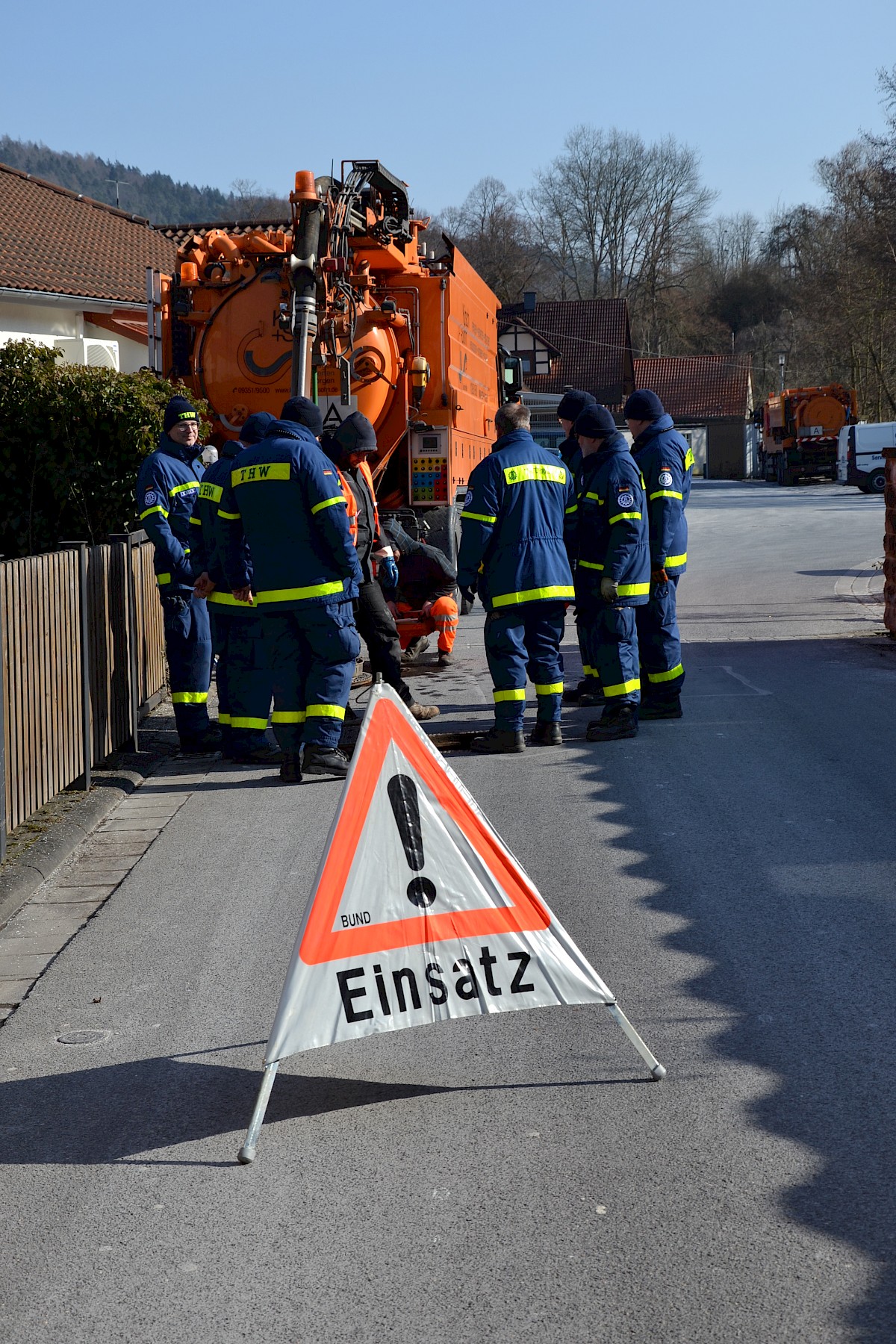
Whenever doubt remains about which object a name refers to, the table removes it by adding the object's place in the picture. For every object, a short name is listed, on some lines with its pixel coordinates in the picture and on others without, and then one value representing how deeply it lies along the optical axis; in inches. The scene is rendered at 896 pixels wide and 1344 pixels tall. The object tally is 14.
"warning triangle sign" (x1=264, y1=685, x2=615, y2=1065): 156.5
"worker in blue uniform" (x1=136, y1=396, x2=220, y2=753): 353.1
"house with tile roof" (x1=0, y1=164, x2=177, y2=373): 1002.7
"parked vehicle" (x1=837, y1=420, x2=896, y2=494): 1566.2
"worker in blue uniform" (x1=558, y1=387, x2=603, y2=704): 389.1
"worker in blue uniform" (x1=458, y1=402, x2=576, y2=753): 340.5
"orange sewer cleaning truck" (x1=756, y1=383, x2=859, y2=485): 1920.5
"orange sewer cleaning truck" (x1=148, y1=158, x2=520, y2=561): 475.2
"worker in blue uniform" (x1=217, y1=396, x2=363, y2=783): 312.5
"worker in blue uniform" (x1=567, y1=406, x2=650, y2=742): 354.9
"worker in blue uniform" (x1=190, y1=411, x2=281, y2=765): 335.3
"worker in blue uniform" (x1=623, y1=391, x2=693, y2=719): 374.0
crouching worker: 456.8
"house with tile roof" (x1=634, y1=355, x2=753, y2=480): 2743.6
